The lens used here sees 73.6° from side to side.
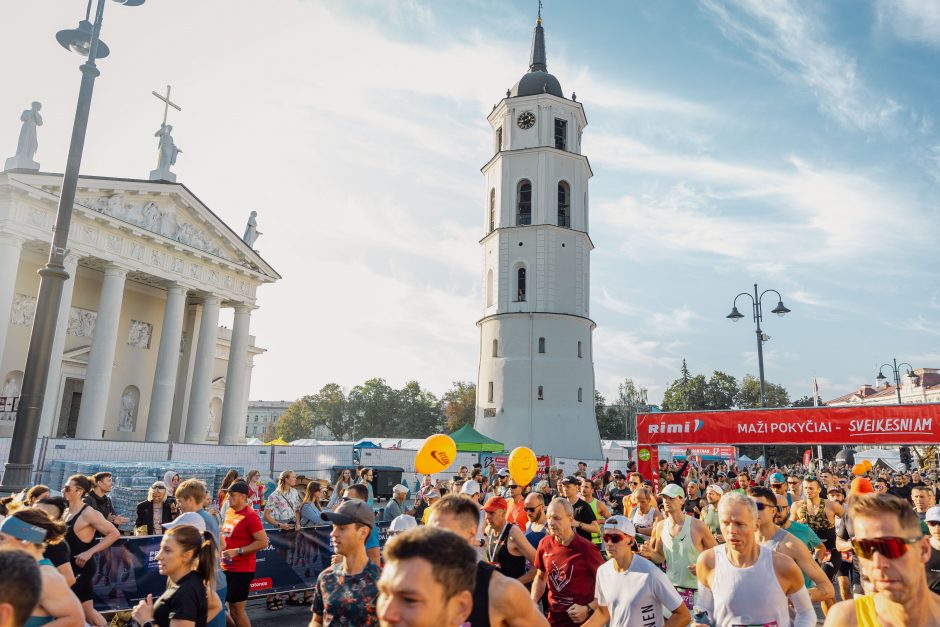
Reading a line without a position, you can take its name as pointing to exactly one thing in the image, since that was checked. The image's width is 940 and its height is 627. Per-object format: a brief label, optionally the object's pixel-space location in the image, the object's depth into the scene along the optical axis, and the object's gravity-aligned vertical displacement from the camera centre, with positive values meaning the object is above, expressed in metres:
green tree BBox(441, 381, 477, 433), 91.00 +7.36
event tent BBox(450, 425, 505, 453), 30.16 +0.68
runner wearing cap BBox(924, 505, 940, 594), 5.73 -0.61
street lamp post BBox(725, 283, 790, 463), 20.53 +5.18
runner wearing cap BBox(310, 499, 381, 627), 3.69 -0.76
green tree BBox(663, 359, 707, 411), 88.62 +9.84
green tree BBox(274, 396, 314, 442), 102.56 +4.50
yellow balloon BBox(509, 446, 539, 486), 12.19 -0.14
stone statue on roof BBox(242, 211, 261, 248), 36.28 +12.27
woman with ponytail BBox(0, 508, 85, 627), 3.37 -0.74
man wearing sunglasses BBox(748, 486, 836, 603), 5.07 -0.61
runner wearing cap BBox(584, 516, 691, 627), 4.64 -0.93
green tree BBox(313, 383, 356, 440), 101.31 +5.82
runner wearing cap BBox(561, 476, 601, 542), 8.25 -0.68
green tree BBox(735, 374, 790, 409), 90.31 +10.57
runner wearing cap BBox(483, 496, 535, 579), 6.03 -0.89
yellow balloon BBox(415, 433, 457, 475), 11.77 +0.00
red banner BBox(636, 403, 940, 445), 17.05 +1.27
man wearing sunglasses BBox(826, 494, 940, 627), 2.45 -0.36
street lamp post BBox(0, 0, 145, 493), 9.71 +2.31
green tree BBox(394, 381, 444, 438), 97.00 +6.20
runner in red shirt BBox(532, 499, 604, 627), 5.19 -0.90
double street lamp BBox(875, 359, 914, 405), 32.62 +5.33
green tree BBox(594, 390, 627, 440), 81.50 +5.19
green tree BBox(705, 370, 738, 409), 89.78 +10.68
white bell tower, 39.88 +11.49
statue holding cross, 31.44 +14.40
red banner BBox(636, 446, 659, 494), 19.61 +0.06
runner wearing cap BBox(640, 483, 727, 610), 6.58 -0.80
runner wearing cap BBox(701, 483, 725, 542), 9.52 -0.65
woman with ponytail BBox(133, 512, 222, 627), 3.98 -0.86
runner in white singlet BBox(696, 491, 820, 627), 4.16 -0.75
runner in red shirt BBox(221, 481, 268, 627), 6.97 -1.19
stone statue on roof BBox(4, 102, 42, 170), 25.83 +12.07
